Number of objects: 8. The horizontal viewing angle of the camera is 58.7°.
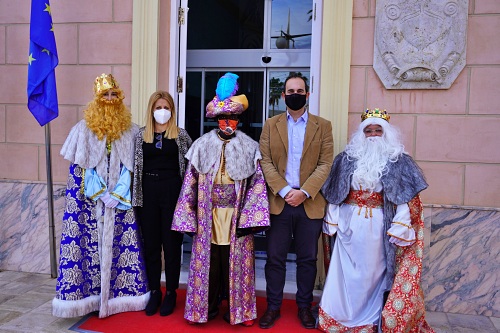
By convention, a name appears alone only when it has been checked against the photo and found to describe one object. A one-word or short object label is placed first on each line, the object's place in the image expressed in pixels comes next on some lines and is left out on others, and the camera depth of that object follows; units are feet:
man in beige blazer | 10.45
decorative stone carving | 11.95
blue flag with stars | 13.14
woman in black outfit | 10.80
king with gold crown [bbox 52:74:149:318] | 10.57
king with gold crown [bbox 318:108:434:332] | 9.78
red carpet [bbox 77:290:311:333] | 10.41
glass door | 16.81
